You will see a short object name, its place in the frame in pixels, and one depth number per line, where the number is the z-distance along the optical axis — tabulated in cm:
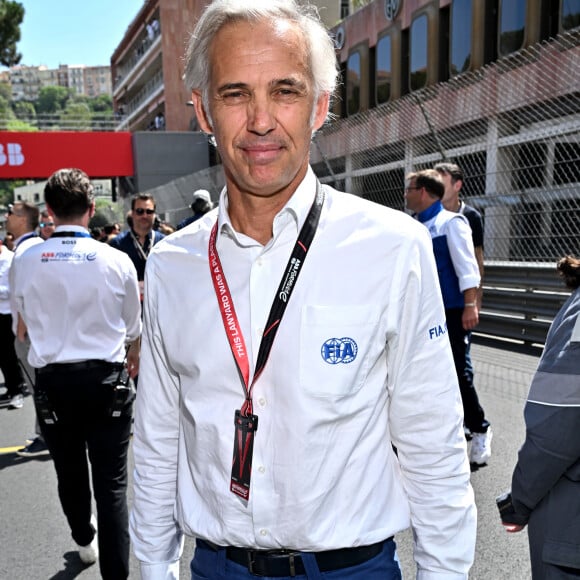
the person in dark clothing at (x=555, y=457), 162
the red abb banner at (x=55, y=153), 2455
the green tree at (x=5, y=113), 8950
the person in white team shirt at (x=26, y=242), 401
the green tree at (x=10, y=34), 3100
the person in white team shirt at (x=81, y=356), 285
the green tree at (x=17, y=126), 7968
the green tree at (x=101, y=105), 16212
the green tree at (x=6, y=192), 9470
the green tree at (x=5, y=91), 14206
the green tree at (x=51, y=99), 16835
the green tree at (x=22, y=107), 15182
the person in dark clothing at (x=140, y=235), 559
